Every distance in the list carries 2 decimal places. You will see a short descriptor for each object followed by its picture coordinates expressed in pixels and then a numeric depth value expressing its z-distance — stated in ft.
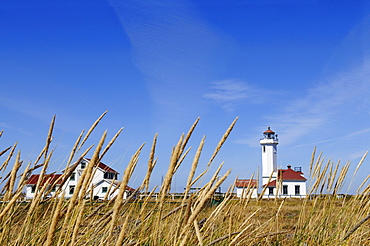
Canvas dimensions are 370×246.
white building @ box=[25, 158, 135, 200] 117.75
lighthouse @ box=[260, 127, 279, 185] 146.72
